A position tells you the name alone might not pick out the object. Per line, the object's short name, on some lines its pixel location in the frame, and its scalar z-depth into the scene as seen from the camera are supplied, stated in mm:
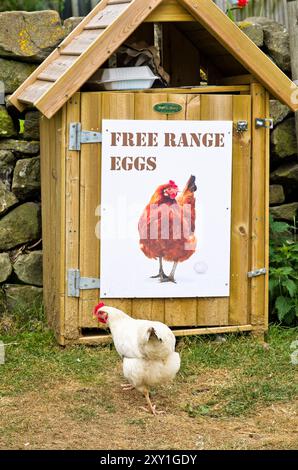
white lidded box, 6863
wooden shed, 6605
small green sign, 6805
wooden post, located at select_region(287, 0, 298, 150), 7840
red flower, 8039
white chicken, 5648
